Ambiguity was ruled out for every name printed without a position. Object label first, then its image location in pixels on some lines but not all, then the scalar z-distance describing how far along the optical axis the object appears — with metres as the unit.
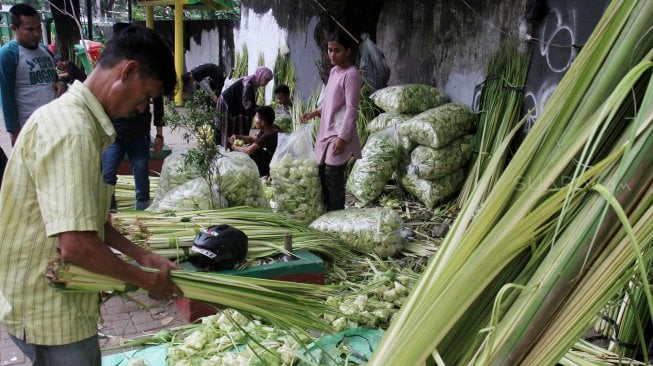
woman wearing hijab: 6.25
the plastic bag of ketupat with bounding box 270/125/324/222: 4.27
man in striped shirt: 1.33
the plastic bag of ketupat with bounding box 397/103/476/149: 4.80
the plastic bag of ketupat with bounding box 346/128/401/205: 5.05
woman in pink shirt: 4.10
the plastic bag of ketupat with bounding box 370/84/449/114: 5.46
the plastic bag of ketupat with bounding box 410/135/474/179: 4.86
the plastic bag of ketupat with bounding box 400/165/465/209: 4.97
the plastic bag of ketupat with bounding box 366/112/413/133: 5.42
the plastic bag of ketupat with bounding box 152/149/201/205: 4.13
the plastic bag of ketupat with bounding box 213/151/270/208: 3.92
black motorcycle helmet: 2.80
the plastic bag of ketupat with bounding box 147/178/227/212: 3.79
